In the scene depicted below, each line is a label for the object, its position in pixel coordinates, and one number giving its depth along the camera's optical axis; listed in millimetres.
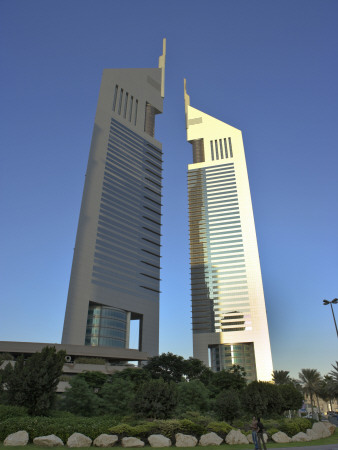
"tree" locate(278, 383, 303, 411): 44931
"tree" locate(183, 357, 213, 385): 86562
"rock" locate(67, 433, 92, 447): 20670
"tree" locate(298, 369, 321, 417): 84750
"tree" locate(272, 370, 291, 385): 95819
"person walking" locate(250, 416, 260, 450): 19734
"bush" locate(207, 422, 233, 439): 24875
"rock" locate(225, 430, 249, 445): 23938
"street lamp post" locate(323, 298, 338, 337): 39691
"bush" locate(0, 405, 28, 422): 23825
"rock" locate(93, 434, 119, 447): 21156
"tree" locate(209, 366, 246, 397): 78269
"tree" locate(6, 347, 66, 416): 26734
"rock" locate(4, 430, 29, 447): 20031
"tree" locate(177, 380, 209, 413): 45000
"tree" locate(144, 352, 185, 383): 84188
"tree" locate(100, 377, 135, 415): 39066
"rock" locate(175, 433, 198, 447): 22389
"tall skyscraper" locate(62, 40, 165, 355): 113812
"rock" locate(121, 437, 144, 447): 21375
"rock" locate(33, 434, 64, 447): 20219
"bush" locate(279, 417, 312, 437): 27891
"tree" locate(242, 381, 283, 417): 36969
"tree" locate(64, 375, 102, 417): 36625
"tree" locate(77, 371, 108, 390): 61000
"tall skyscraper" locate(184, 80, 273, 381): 157250
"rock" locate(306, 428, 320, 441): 27400
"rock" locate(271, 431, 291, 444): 25359
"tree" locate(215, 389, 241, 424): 35594
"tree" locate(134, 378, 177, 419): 28625
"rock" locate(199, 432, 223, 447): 23002
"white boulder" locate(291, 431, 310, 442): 26372
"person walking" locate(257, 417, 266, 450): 20234
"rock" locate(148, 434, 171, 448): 21891
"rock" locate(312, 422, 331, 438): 28578
